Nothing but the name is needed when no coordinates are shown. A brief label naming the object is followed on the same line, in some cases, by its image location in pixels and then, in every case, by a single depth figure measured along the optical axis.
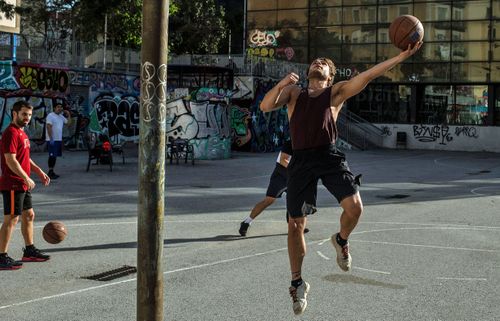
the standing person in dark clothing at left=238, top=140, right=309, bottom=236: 9.12
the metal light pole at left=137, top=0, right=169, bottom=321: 3.66
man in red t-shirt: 7.38
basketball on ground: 7.63
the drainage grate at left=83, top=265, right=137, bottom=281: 6.93
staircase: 39.33
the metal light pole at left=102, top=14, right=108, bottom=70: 30.08
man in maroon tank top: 5.37
